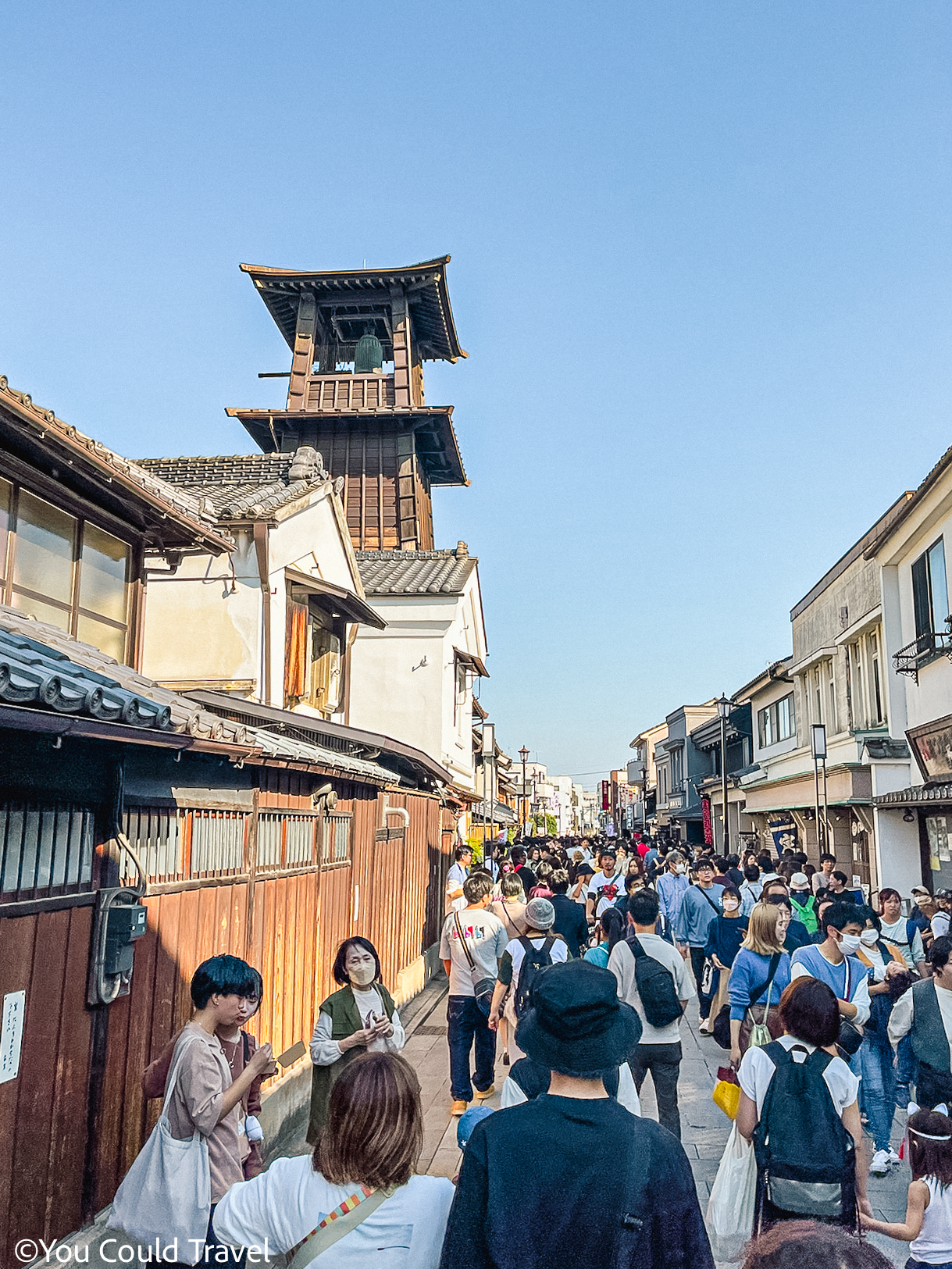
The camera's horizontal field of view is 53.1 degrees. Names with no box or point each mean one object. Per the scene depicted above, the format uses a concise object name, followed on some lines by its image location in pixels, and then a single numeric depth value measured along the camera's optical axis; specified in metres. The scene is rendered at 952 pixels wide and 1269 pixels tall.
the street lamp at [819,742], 19.39
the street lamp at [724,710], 28.78
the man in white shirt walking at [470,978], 8.01
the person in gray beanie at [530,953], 6.65
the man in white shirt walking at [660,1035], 6.17
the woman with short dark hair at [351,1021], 5.34
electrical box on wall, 4.81
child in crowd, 3.96
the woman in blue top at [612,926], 8.09
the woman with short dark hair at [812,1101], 3.94
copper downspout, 13.84
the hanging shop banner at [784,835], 22.36
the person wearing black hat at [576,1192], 2.26
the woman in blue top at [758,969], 6.24
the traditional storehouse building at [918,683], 14.53
